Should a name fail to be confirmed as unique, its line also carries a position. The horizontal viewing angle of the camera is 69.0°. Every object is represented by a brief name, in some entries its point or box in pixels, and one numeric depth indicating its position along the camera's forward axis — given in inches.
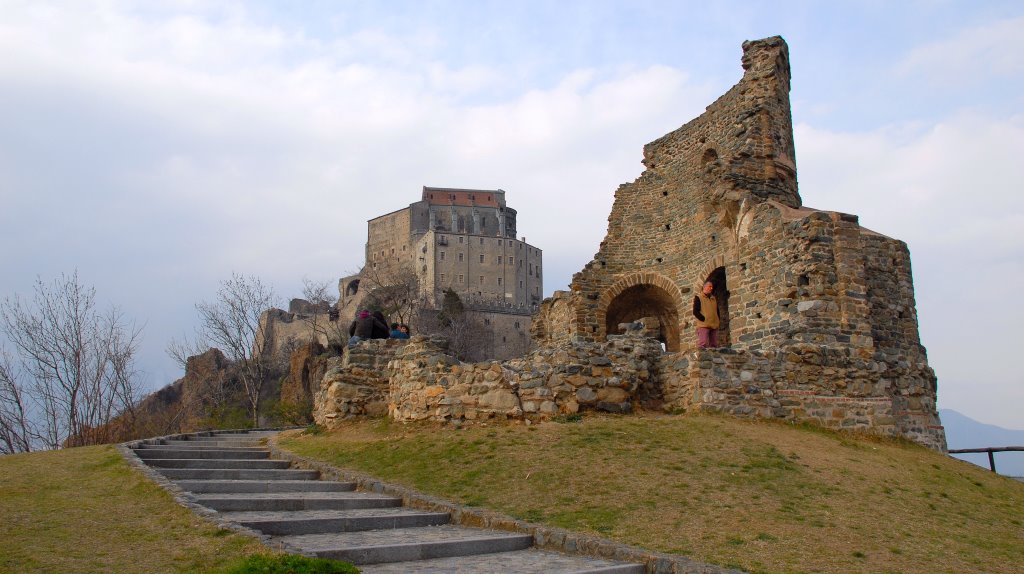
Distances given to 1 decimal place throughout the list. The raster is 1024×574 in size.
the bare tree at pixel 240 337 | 1280.8
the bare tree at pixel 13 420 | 812.0
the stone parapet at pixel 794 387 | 458.3
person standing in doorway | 542.3
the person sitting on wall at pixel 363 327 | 641.0
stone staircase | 246.1
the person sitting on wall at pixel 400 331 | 658.8
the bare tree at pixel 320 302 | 2101.4
